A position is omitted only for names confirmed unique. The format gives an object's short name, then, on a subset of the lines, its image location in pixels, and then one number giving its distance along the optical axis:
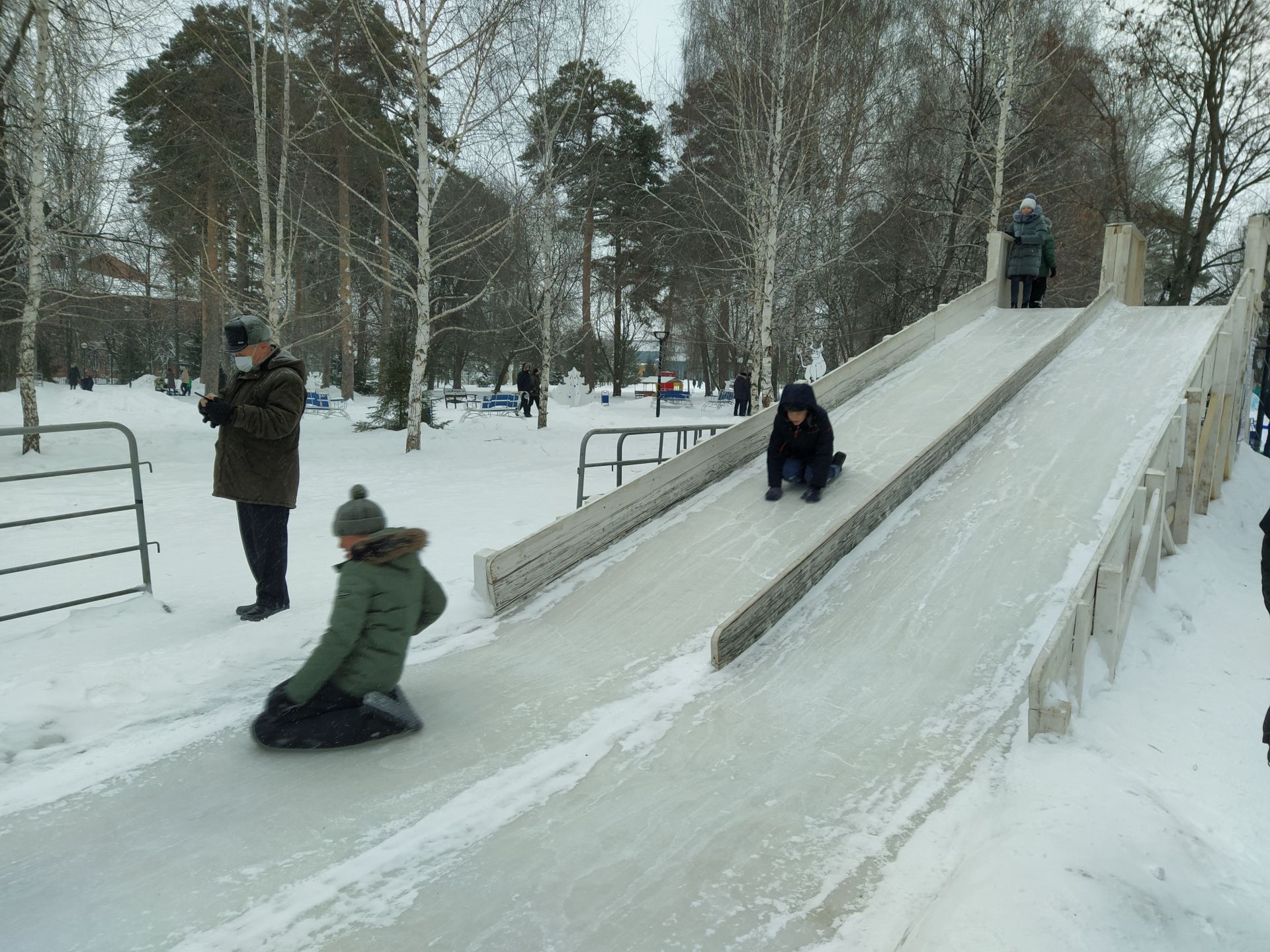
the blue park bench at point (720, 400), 30.59
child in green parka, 3.19
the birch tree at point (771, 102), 14.59
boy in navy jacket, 6.36
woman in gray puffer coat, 12.48
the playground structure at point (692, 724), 2.47
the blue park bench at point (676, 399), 30.70
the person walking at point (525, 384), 22.69
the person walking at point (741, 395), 22.53
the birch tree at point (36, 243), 11.20
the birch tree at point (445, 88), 11.97
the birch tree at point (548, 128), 15.62
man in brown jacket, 4.50
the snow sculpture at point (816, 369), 25.12
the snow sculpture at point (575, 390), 26.86
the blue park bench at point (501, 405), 24.44
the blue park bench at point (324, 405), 21.42
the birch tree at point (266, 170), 14.45
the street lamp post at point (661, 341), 25.93
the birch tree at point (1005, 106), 17.20
